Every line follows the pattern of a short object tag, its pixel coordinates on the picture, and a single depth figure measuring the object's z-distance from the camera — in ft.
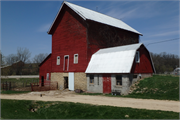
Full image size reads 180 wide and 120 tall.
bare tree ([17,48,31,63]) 263.59
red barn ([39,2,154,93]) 84.07
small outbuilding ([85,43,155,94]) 65.77
